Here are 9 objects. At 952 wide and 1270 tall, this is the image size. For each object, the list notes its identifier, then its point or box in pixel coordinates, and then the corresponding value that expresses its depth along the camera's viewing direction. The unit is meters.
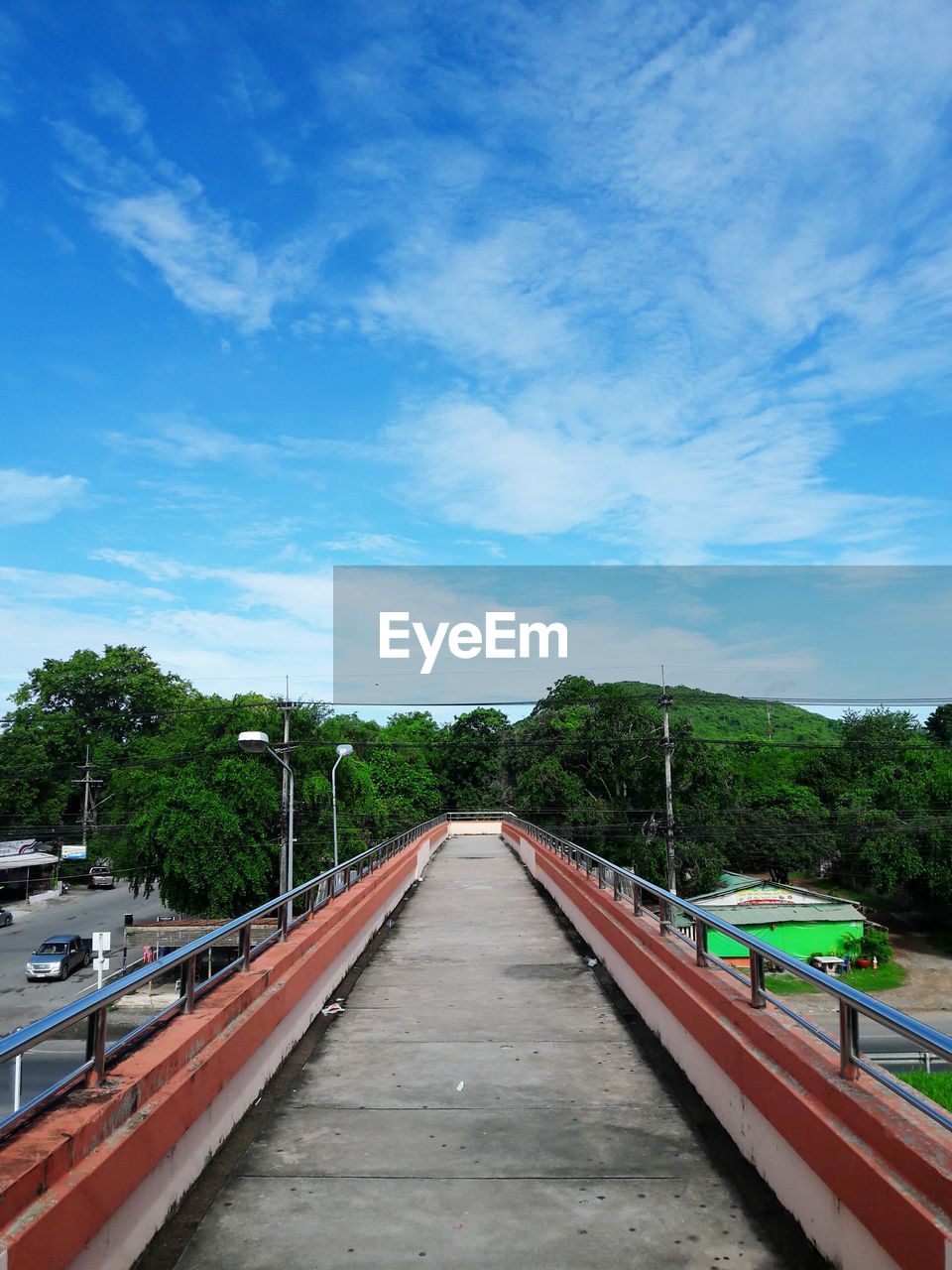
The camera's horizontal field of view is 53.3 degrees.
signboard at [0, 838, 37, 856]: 67.56
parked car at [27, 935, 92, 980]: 39.47
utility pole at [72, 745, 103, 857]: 79.12
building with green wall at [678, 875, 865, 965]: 48.00
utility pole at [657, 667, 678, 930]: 40.12
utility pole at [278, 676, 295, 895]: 34.56
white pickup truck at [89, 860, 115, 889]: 73.78
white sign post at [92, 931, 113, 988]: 26.99
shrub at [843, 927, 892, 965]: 47.47
